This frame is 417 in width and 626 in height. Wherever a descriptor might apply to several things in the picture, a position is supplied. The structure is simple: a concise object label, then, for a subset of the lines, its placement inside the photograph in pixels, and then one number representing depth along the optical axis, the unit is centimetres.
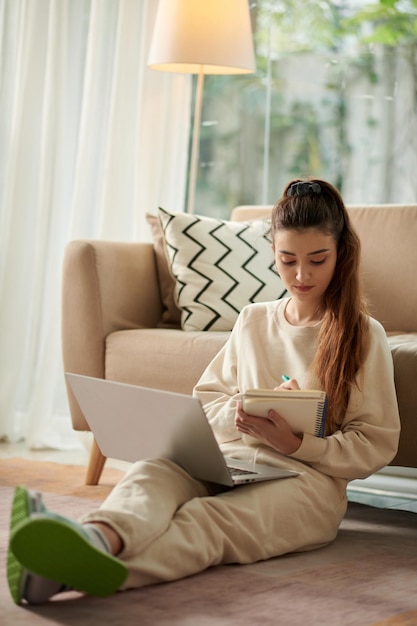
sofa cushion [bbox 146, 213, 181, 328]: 299
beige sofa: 267
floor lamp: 337
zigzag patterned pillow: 283
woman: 162
